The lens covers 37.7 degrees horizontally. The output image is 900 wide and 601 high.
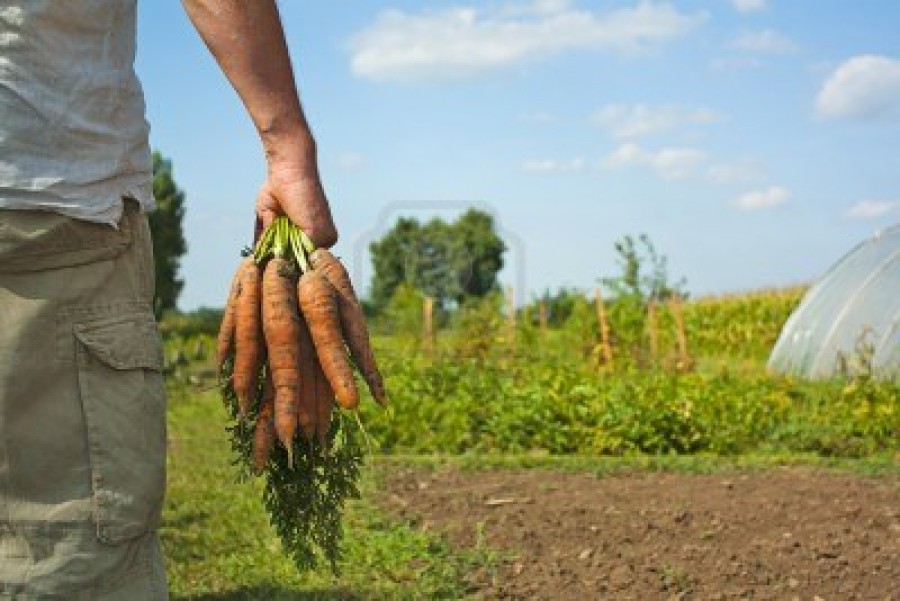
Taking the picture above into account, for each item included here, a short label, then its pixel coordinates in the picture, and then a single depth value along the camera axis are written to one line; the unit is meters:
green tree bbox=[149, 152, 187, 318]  28.69
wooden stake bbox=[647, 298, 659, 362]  13.15
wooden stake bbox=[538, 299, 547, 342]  13.99
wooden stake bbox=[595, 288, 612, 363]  12.80
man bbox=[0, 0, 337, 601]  2.05
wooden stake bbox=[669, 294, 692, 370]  12.10
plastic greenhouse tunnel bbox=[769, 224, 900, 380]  12.62
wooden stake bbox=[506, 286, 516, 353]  12.81
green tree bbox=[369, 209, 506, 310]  20.98
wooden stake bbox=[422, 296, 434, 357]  13.05
